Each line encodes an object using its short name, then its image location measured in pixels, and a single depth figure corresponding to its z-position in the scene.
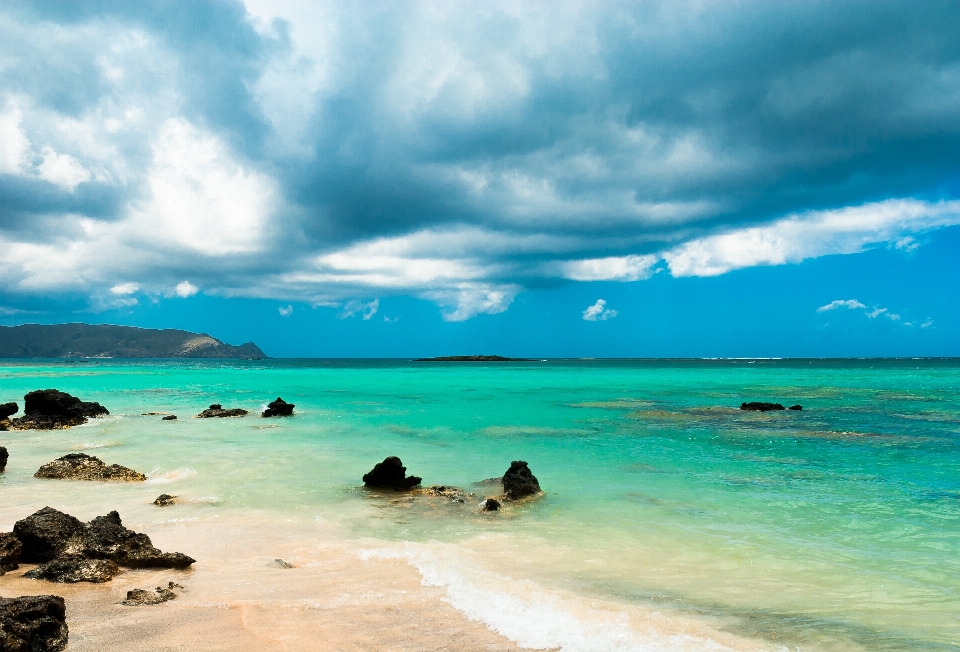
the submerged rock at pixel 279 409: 31.05
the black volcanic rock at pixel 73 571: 6.71
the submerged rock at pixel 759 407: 31.89
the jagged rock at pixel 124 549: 7.34
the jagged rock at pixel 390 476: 13.31
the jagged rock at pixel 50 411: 25.89
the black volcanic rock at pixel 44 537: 7.39
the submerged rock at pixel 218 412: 29.75
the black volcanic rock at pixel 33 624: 4.63
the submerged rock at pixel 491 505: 11.24
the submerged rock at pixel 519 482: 12.43
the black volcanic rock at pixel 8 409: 27.12
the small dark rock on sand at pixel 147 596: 6.09
